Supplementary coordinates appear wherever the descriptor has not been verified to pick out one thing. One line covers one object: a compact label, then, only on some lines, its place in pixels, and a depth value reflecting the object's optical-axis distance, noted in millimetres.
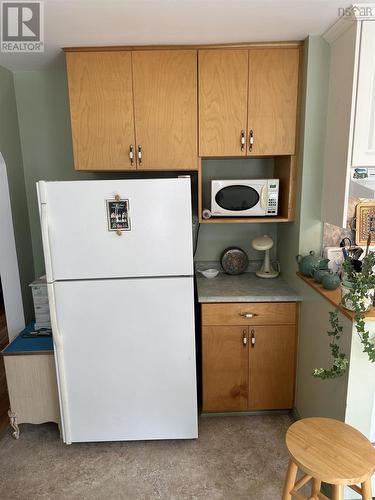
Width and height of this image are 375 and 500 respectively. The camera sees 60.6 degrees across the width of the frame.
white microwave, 2104
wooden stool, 1129
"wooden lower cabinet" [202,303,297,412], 2066
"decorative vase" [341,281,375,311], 1406
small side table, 1974
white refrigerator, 1675
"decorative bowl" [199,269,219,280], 2422
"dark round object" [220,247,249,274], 2488
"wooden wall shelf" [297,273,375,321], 1406
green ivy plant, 1352
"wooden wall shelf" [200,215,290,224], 2125
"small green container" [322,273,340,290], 1732
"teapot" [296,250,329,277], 1906
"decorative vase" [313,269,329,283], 1813
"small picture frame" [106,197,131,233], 1670
